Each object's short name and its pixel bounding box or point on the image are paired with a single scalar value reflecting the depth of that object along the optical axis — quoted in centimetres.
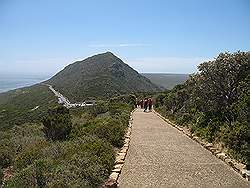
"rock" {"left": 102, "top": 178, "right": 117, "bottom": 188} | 503
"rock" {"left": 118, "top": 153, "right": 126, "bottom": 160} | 666
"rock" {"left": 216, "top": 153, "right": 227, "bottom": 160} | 669
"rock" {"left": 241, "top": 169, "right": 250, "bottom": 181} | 551
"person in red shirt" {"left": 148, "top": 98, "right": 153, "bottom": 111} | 1920
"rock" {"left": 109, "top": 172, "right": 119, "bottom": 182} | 540
